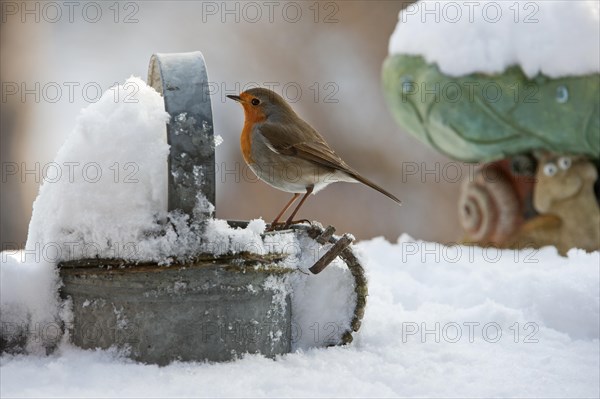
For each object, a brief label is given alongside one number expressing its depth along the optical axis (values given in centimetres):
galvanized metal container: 661
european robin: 676
